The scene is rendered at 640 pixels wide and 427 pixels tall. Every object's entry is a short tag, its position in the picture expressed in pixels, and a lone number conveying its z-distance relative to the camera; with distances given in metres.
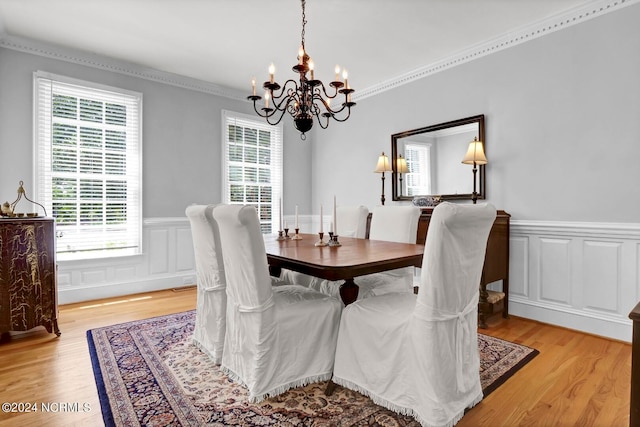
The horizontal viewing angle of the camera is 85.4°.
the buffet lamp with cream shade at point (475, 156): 3.34
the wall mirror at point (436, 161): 3.64
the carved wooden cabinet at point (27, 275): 2.66
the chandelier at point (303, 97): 2.31
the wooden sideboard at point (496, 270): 3.03
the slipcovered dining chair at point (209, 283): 2.27
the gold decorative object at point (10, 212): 2.80
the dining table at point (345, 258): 1.77
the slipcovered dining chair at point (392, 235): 2.56
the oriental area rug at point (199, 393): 1.68
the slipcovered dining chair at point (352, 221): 3.32
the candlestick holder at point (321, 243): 2.52
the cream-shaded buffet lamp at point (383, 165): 4.38
